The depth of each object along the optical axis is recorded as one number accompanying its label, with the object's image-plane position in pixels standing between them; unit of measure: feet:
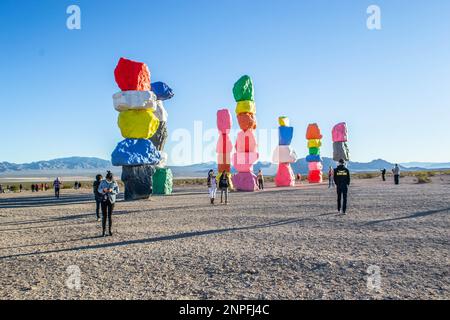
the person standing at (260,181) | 100.69
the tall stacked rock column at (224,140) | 94.32
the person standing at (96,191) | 40.85
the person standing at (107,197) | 32.04
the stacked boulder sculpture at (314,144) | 134.10
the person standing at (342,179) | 41.50
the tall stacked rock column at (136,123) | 65.00
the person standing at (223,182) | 56.75
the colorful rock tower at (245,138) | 91.20
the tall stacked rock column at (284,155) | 110.93
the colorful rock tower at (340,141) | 127.03
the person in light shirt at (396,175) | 102.86
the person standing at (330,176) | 102.24
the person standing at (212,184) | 58.65
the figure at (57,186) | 87.97
